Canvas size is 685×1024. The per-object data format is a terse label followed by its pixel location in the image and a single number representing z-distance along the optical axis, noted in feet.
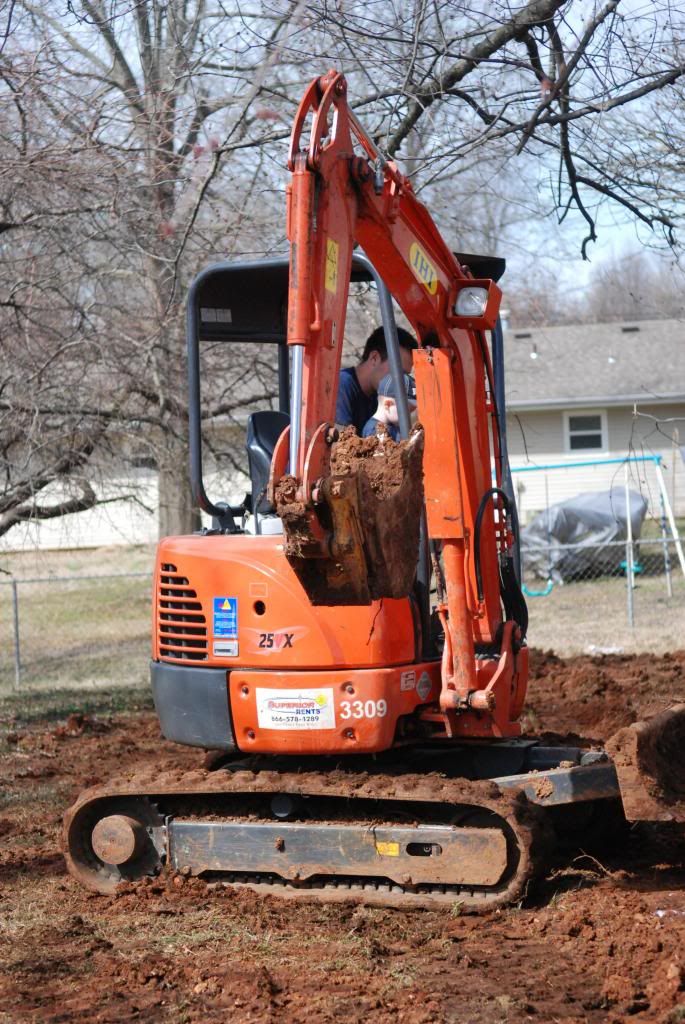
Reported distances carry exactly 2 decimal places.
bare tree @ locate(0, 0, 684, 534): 48.51
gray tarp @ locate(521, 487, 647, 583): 129.85
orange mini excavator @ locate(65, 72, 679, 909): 35.53
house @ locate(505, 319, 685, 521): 176.98
